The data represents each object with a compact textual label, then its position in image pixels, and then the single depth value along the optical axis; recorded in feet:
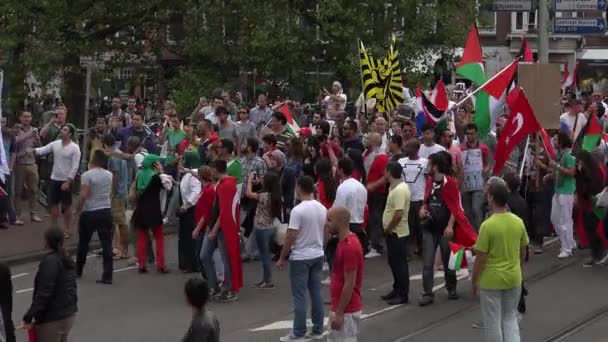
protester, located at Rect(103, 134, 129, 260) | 56.75
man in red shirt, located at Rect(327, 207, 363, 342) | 33.80
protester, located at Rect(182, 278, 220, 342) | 27.50
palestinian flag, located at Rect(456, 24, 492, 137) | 61.16
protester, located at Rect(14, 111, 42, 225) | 65.92
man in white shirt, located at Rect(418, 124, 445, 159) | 55.47
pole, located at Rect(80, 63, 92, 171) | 65.41
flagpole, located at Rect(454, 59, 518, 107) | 56.34
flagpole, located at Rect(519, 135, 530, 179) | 58.08
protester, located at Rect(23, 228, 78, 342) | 33.81
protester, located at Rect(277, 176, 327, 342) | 40.42
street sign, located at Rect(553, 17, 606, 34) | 67.10
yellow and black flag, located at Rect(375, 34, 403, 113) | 67.05
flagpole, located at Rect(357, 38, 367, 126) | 70.11
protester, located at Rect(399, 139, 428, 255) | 52.85
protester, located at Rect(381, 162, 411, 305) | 45.80
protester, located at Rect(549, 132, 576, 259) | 56.18
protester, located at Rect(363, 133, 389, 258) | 55.52
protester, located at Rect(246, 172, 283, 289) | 49.14
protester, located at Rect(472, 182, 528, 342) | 36.04
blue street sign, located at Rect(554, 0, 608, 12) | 66.28
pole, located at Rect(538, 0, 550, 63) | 64.85
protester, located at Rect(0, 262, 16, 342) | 33.01
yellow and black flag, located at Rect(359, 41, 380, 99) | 67.51
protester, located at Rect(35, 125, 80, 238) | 59.98
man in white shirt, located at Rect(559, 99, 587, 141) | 68.05
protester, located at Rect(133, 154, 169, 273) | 53.06
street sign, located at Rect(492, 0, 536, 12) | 66.40
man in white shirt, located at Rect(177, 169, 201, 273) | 53.01
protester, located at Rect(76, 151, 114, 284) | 50.80
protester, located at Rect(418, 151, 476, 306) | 45.19
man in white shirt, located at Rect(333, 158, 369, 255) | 45.80
